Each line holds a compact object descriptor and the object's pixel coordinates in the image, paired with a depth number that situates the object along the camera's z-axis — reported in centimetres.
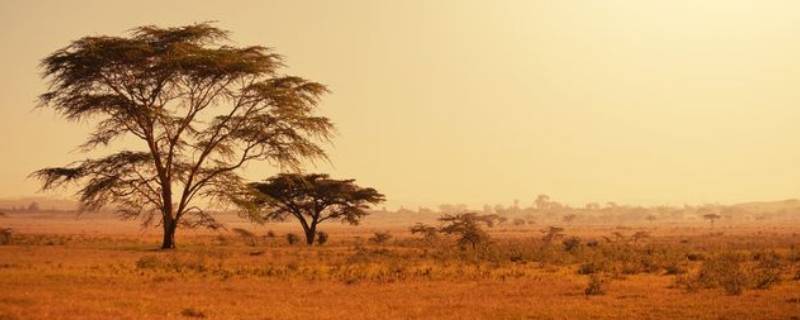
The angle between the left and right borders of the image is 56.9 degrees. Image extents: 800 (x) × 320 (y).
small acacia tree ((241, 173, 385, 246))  4966
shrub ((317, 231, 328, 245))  4851
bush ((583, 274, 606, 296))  1962
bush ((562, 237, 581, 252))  4103
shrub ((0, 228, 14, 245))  4016
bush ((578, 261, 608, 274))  2625
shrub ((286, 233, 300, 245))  4817
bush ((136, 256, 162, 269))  2578
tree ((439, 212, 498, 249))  4738
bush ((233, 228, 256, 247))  5459
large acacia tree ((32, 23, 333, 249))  3344
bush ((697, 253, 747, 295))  1978
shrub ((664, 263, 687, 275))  2586
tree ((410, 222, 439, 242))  5325
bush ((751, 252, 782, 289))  2085
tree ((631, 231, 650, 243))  6461
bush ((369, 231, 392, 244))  5288
